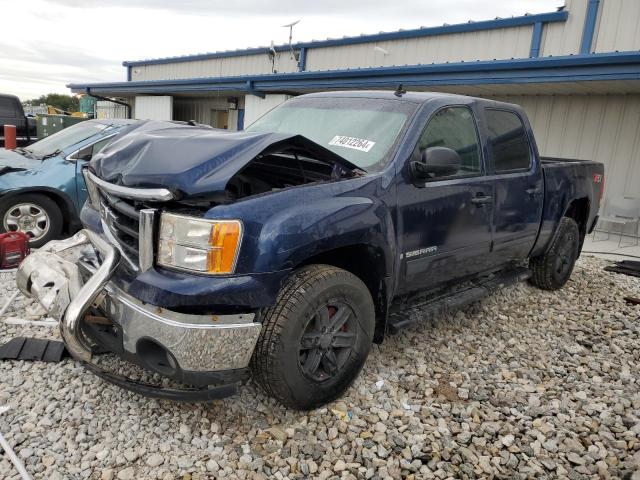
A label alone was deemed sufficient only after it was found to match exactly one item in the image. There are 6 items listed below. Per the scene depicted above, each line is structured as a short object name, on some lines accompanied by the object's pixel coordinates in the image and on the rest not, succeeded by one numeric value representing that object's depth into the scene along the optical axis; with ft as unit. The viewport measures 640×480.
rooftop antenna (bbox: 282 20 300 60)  54.13
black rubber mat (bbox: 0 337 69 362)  10.92
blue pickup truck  7.98
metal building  27.48
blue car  18.86
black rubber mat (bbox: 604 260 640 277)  21.89
